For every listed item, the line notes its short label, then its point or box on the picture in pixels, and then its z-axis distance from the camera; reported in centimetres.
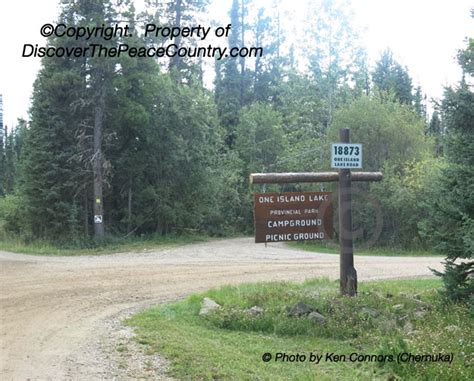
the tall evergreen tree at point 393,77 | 5309
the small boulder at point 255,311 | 885
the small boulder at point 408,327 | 785
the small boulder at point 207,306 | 931
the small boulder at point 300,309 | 870
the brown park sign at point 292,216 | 949
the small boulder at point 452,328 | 734
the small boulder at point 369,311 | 864
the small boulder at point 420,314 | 852
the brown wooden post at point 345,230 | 975
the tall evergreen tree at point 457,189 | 878
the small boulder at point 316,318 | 838
